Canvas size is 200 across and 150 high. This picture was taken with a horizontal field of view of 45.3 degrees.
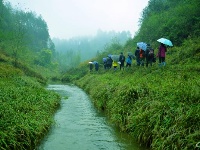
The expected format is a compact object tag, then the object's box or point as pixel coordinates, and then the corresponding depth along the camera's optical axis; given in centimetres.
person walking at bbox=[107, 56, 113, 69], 3338
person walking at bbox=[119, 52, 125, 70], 2634
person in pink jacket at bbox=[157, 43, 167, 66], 1959
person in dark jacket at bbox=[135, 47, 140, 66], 2342
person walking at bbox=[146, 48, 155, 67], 2080
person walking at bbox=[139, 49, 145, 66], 2291
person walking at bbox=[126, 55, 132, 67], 2587
